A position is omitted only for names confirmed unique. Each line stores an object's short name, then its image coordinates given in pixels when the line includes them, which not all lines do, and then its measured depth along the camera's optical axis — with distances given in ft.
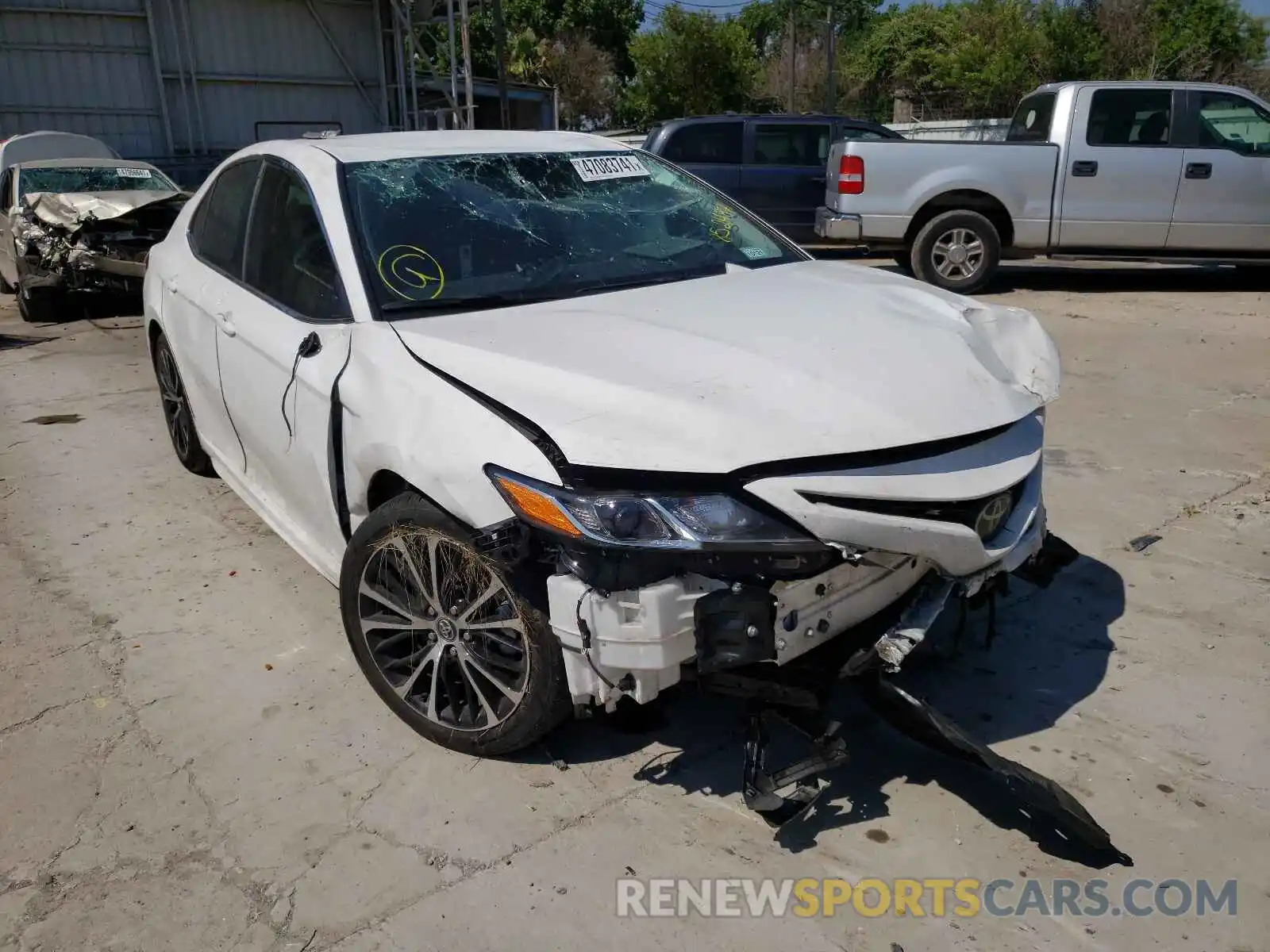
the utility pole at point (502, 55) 78.84
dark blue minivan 42.22
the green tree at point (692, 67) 122.01
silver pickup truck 33.86
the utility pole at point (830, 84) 109.40
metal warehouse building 66.44
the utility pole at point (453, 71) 72.18
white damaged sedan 8.23
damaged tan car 35.35
